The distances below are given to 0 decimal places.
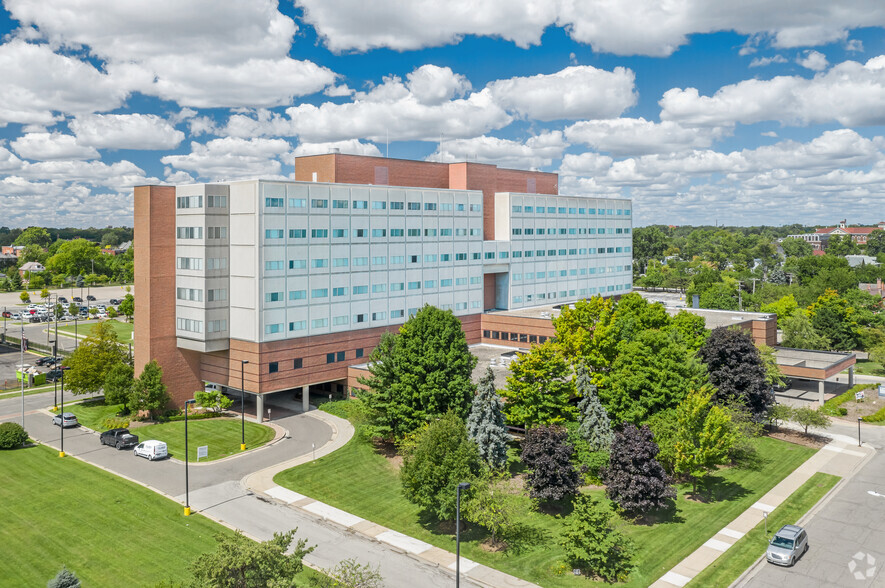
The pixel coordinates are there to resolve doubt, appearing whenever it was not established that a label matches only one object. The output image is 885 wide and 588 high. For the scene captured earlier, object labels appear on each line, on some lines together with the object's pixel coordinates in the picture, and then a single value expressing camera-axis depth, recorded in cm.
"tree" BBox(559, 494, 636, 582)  3331
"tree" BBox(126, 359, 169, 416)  6069
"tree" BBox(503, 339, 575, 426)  4822
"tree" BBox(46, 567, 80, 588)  2700
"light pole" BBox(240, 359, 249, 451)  5372
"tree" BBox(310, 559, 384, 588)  2536
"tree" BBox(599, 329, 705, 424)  4888
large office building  6162
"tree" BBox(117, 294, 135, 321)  12912
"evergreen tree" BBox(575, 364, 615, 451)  4671
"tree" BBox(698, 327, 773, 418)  5544
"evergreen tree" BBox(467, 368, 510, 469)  4462
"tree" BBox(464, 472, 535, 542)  3638
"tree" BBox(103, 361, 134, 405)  6222
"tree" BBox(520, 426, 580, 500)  4044
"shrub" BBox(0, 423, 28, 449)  5372
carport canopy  6912
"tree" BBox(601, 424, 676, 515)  3947
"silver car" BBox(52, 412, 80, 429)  6044
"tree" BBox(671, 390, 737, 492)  4312
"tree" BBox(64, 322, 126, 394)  6519
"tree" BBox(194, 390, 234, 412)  6328
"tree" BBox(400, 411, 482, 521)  3741
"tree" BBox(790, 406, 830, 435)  5652
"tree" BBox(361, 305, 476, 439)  4938
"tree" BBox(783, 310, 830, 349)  9331
